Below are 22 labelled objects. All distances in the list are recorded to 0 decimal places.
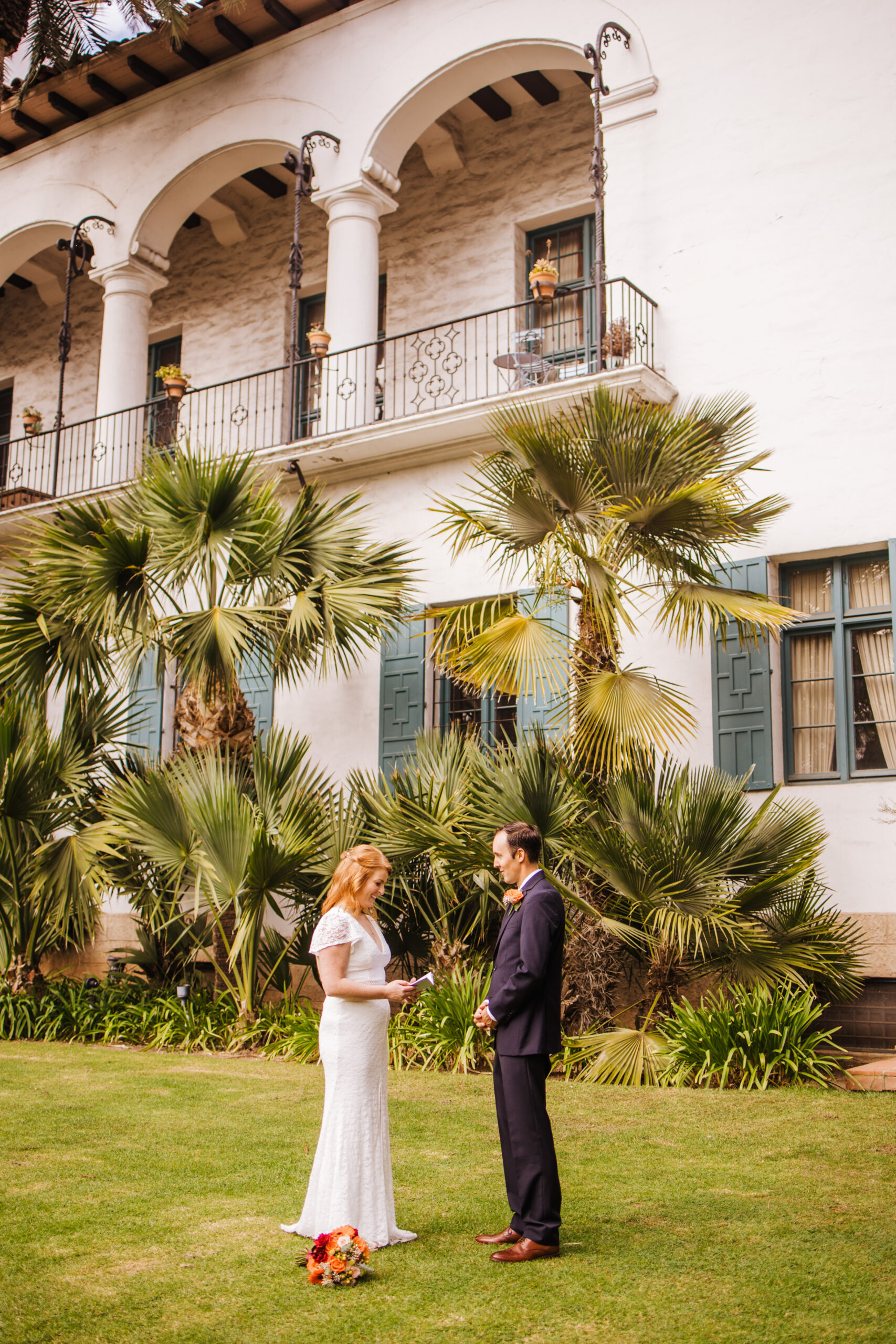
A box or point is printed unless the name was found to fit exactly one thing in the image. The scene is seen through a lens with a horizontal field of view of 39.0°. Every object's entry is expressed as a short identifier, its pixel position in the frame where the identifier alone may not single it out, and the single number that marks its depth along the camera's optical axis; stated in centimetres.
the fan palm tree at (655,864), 838
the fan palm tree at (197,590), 1056
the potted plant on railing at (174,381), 1489
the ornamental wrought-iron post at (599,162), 1145
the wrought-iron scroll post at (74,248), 1576
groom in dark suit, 441
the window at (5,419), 1908
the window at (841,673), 1020
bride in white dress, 452
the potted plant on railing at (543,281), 1237
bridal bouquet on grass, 416
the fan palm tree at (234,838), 976
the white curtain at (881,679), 1016
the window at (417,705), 1232
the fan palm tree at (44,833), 1055
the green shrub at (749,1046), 788
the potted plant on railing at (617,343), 1132
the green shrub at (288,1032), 926
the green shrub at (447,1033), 871
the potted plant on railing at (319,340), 1360
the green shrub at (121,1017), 1018
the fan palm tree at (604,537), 884
